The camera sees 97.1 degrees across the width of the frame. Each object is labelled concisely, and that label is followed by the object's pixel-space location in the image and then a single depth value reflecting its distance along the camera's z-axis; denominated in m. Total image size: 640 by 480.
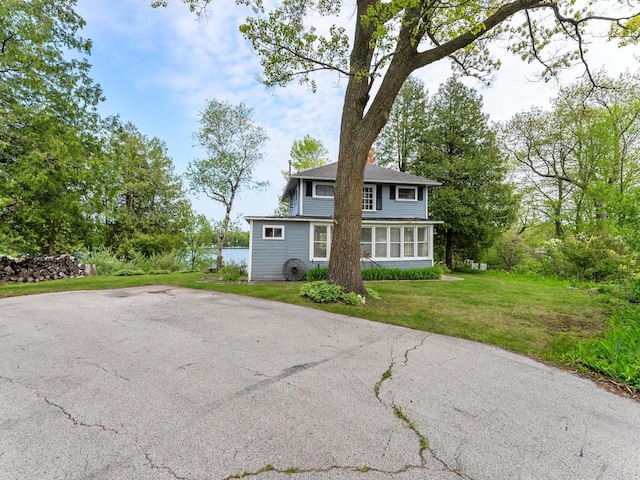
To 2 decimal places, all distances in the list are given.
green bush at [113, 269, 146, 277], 13.45
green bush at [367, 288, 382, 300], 7.37
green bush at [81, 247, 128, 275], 14.12
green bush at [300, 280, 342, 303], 6.75
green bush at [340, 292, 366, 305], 6.66
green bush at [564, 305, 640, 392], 3.15
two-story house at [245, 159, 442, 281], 12.11
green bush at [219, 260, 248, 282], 11.64
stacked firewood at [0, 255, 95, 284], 10.62
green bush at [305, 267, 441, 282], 12.12
